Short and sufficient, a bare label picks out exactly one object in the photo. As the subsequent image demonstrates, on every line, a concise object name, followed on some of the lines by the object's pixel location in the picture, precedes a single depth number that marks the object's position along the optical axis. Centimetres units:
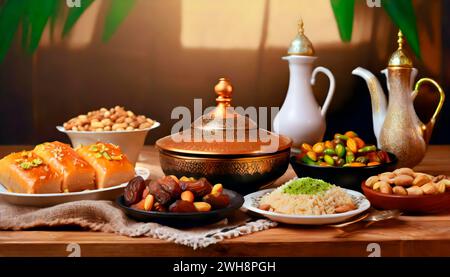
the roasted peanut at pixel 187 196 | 101
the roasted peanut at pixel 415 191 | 108
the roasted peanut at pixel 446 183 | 110
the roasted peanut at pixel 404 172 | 113
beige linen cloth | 97
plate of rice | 101
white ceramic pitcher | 154
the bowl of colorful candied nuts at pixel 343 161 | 123
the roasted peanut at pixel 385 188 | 109
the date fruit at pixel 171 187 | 101
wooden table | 95
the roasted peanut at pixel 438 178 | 114
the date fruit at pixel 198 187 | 102
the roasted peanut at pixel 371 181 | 113
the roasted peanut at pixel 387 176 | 112
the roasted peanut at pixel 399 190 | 108
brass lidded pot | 119
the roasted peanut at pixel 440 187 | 108
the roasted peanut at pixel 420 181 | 110
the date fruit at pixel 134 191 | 105
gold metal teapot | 140
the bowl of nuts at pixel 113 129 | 141
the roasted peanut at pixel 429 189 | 108
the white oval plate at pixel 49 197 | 110
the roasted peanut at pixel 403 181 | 110
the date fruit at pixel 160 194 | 100
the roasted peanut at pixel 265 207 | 106
